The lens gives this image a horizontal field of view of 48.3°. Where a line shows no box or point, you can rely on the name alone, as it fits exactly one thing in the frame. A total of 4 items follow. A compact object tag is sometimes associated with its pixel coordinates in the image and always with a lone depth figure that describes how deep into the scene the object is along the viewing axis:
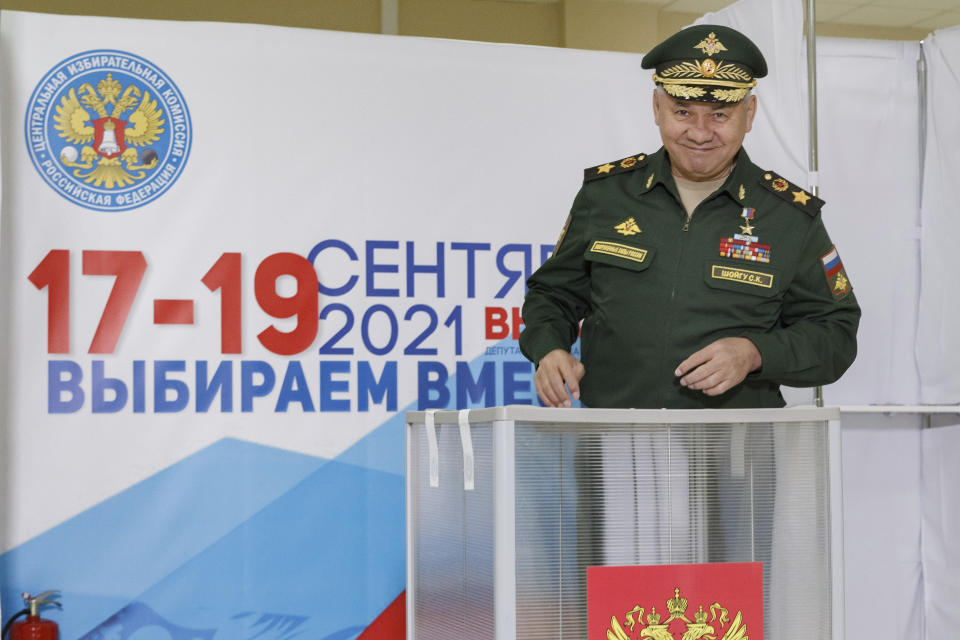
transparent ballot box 1.36
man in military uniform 1.79
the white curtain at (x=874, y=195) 3.35
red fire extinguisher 2.70
